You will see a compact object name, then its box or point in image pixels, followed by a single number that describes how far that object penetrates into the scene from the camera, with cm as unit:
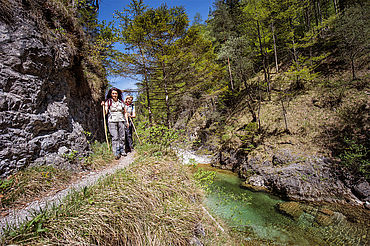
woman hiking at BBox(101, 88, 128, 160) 523
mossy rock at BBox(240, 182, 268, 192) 833
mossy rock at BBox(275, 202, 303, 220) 621
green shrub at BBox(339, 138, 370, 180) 652
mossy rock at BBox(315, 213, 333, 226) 552
